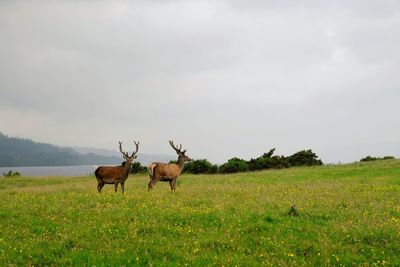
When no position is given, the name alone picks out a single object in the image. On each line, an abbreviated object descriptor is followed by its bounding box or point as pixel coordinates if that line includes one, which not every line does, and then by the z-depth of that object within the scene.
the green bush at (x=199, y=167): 53.87
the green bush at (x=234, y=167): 52.53
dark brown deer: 23.55
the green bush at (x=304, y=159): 54.97
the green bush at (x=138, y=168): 54.79
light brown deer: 24.47
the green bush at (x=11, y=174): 53.08
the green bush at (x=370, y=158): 52.93
